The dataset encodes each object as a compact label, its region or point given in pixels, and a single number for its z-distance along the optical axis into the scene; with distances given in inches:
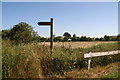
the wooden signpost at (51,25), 191.7
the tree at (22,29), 643.0
